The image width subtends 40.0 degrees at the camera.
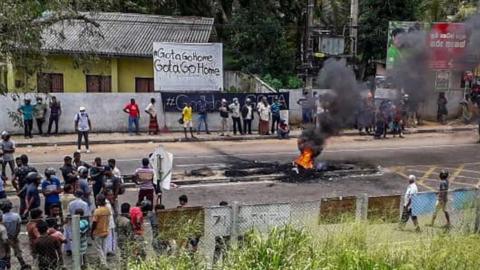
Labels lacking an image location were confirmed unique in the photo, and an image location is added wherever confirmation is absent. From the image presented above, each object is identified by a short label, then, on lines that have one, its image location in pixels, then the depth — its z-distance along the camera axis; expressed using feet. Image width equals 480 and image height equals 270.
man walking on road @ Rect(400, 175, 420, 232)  36.79
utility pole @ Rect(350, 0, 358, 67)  83.61
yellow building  92.22
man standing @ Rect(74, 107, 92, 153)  66.69
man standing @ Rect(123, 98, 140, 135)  79.82
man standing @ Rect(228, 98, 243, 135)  82.23
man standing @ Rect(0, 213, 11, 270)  31.83
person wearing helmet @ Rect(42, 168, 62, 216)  39.96
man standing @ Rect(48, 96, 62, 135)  76.67
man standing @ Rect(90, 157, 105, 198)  44.34
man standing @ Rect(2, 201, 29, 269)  33.35
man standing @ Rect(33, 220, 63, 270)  30.68
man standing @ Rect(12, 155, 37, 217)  42.45
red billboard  71.61
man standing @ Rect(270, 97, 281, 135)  83.76
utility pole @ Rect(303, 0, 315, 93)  79.33
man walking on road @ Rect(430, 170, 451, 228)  37.93
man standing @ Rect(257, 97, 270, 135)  82.47
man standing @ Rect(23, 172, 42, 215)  40.24
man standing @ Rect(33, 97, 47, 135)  75.77
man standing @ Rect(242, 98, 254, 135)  82.22
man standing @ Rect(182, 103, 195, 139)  79.51
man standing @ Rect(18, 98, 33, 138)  73.82
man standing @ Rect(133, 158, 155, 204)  43.31
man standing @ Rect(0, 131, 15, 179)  52.60
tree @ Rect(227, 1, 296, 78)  99.35
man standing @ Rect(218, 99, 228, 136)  82.20
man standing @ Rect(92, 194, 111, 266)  33.12
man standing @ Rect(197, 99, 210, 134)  83.06
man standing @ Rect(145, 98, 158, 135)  81.35
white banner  87.97
